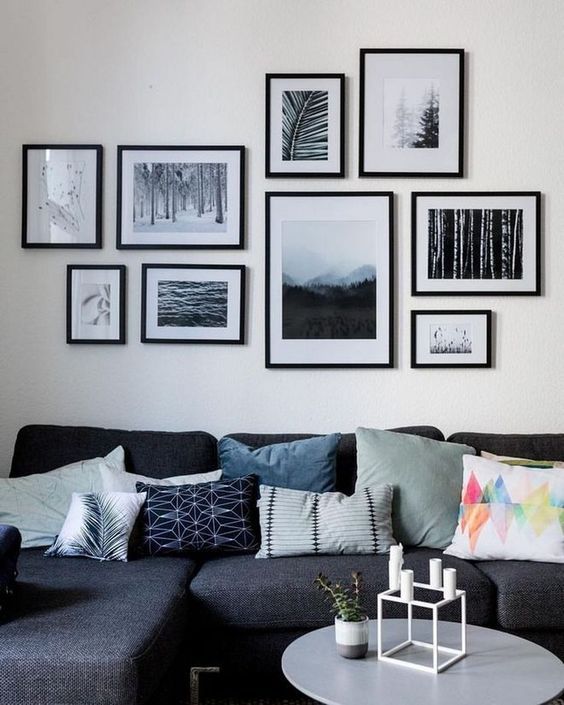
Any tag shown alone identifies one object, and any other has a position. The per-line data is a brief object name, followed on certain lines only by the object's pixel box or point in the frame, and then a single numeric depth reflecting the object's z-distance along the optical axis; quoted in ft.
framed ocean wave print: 11.66
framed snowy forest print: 11.67
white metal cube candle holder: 6.36
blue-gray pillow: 10.16
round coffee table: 5.84
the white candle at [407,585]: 6.72
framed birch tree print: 11.70
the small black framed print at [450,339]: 11.66
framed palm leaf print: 11.66
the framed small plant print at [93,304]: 11.69
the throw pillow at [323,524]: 9.35
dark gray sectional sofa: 6.40
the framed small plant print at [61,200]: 11.69
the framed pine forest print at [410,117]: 11.68
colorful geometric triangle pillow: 9.21
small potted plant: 6.54
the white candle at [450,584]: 6.70
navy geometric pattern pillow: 9.50
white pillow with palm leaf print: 9.20
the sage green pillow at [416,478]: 9.88
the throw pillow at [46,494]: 9.74
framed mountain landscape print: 11.67
